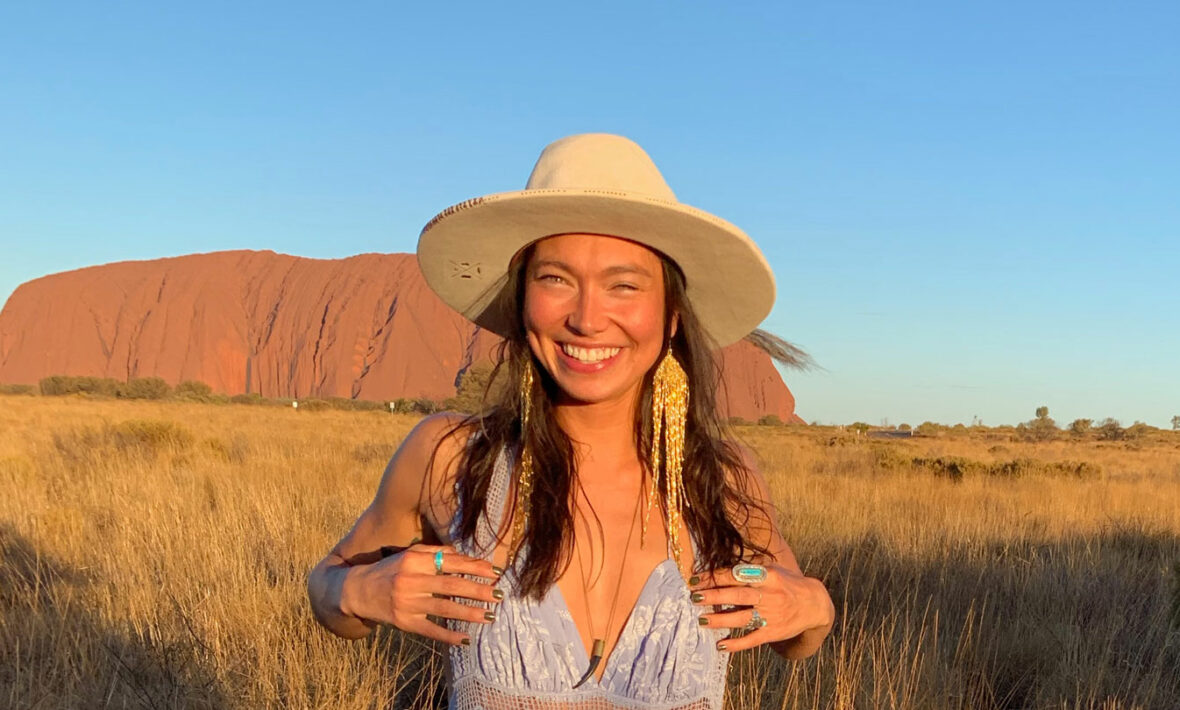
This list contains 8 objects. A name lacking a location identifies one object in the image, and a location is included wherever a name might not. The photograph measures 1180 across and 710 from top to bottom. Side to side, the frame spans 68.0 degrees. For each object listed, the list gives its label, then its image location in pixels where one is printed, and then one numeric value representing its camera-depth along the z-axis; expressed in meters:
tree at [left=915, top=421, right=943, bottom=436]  48.27
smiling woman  1.70
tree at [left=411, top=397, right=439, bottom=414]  42.69
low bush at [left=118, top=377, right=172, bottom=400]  48.41
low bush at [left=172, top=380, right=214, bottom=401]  48.97
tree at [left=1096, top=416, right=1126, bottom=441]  44.28
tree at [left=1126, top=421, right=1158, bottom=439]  45.03
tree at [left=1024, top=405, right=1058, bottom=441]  42.66
